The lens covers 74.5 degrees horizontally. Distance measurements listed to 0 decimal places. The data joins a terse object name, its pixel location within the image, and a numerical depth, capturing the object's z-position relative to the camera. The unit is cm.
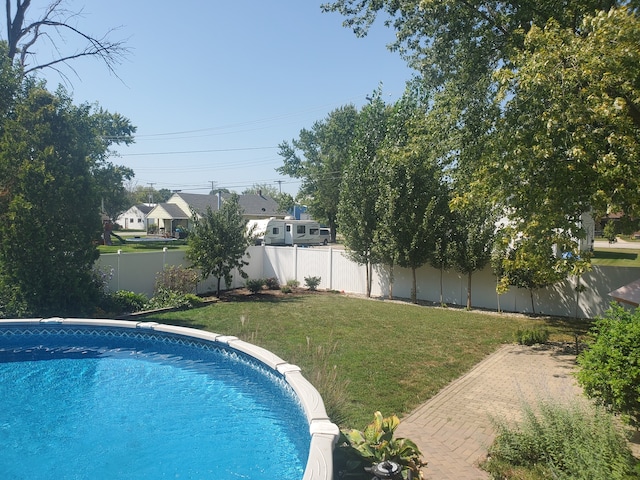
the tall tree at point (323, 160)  3959
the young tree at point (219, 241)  1556
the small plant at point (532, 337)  986
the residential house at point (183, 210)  5412
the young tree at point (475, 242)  1373
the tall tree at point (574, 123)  661
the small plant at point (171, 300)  1355
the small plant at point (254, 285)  1694
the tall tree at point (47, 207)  1038
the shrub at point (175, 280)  1459
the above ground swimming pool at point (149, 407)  503
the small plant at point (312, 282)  1822
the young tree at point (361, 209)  1619
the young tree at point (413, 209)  1461
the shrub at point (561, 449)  351
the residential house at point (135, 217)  7750
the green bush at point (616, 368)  418
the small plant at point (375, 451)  377
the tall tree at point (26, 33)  1719
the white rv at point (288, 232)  3831
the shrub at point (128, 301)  1260
